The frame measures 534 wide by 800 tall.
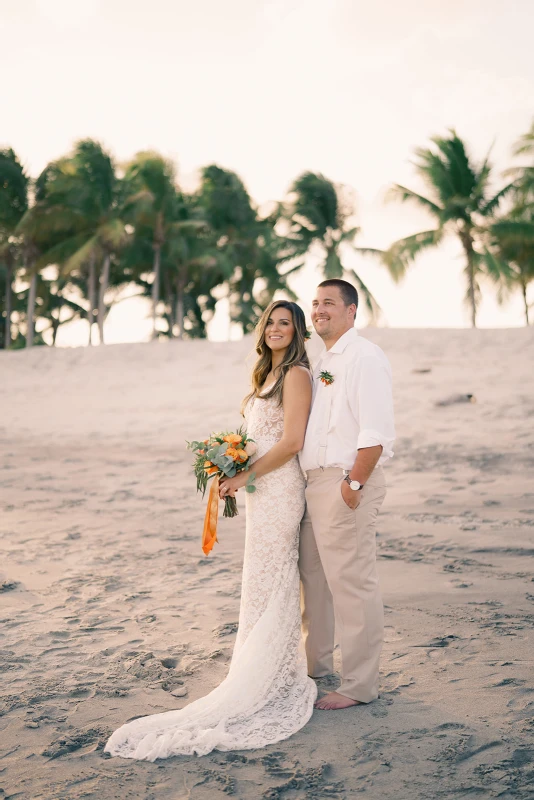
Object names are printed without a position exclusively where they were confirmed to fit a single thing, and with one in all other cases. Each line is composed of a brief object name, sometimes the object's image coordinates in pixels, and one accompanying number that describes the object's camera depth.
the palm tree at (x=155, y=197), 28.41
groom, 3.34
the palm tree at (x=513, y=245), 26.95
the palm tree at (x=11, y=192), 28.00
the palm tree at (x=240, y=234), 34.66
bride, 3.34
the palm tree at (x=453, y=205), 28.03
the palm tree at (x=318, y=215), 33.72
